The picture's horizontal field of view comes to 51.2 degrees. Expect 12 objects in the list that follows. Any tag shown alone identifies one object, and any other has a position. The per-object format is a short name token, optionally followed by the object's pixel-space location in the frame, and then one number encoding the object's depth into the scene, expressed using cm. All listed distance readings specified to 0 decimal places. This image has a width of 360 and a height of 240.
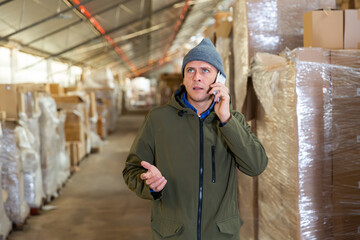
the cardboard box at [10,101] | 384
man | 152
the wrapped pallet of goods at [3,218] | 345
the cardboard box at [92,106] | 845
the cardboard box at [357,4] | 340
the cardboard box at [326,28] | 240
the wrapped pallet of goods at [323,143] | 221
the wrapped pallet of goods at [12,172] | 379
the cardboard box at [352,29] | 238
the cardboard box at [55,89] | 743
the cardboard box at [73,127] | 653
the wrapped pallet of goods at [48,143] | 477
